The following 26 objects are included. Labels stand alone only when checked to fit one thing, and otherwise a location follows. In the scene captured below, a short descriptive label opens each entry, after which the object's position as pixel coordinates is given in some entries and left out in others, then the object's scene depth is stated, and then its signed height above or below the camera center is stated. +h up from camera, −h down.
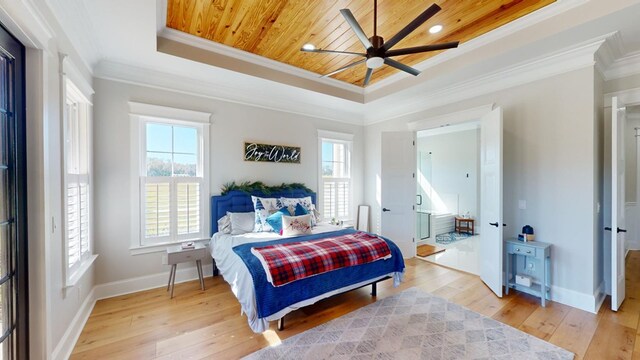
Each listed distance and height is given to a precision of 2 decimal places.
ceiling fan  1.92 +1.11
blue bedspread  2.22 -1.02
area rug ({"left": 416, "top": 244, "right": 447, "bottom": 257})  4.82 -1.41
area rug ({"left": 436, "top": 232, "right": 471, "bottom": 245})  5.80 -1.42
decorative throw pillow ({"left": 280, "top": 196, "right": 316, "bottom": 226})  3.98 -0.39
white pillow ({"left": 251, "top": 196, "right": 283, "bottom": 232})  3.64 -0.45
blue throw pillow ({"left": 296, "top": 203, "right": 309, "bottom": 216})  3.81 -0.48
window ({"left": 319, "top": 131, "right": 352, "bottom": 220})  5.06 +0.07
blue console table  2.92 -1.05
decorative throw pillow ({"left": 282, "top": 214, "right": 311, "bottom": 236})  3.39 -0.63
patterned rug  2.10 -1.44
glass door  1.50 -0.15
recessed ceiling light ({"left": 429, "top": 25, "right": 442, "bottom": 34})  2.79 +1.65
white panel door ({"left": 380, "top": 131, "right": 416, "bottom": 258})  4.63 -0.20
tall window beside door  2.29 -0.04
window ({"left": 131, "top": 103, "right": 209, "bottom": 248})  3.33 +0.01
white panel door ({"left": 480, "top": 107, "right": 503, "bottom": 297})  3.12 -0.31
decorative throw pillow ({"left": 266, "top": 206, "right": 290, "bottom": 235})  3.50 -0.57
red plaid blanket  2.34 -0.78
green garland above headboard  3.93 -0.14
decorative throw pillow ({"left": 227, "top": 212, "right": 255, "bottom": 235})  3.59 -0.62
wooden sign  4.15 +0.43
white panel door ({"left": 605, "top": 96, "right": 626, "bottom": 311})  2.65 -0.30
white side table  3.05 -0.94
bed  2.21 -0.99
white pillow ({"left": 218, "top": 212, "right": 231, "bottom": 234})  3.63 -0.65
